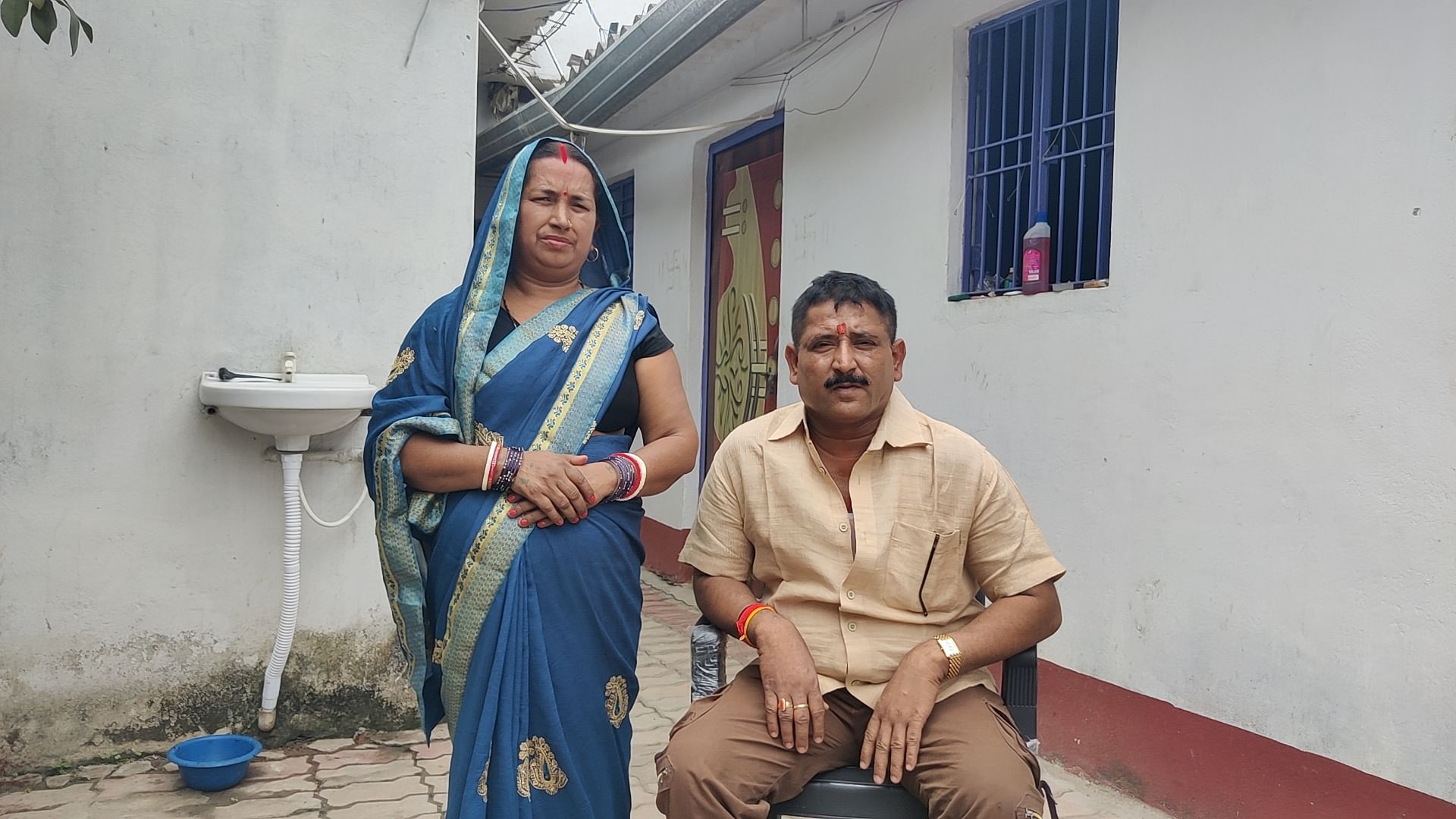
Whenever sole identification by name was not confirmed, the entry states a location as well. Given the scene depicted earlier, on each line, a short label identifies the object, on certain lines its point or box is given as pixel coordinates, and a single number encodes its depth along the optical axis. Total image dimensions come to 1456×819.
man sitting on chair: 1.91
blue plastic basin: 3.21
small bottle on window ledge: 3.77
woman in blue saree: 2.02
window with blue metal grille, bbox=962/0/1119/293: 3.68
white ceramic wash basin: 3.26
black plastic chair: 1.93
